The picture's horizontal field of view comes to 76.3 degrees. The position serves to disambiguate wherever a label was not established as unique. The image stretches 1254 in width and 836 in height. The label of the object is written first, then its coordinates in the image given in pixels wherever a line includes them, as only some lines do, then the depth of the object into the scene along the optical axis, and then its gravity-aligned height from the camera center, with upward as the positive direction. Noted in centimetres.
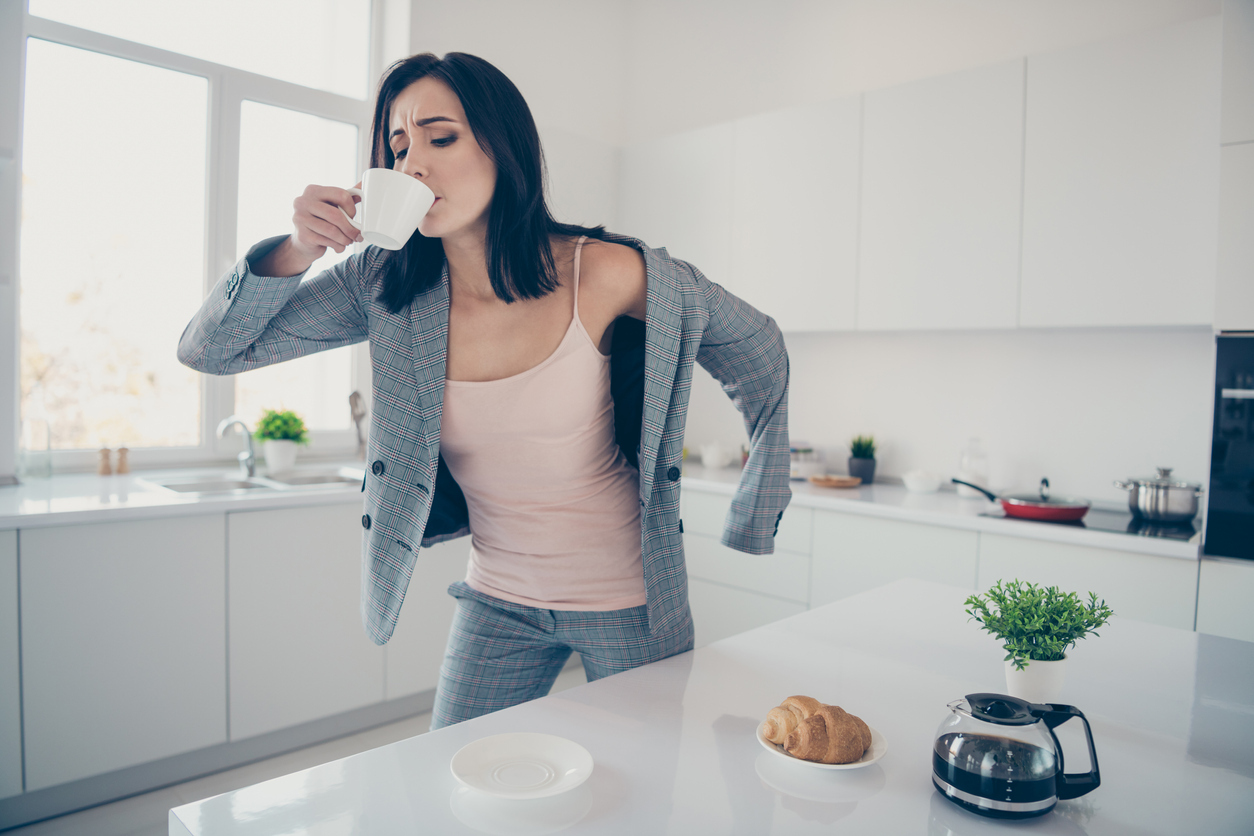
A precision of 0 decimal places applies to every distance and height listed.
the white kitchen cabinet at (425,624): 268 -79
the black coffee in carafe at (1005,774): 69 -32
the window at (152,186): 255 +69
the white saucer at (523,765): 70 -34
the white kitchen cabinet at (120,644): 197 -68
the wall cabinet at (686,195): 330 +89
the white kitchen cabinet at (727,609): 288 -78
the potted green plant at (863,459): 309 -21
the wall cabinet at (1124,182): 217 +66
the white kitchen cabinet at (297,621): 230 -70
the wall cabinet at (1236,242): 198 +43
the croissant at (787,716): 79 -31
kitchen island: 69 -36
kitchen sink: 265 -34
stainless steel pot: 223 -24
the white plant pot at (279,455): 281 -24
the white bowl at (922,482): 288 -27
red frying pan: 230 -28
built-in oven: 198 -10
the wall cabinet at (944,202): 252 +68
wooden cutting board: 295 -29
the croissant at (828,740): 76 -32
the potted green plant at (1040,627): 83 -23
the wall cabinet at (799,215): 291 +72
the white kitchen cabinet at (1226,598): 194 -45
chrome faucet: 272 -23
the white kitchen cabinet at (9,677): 191 -71
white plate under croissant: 75 -34
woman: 116 +3
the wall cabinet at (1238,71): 196 +85
